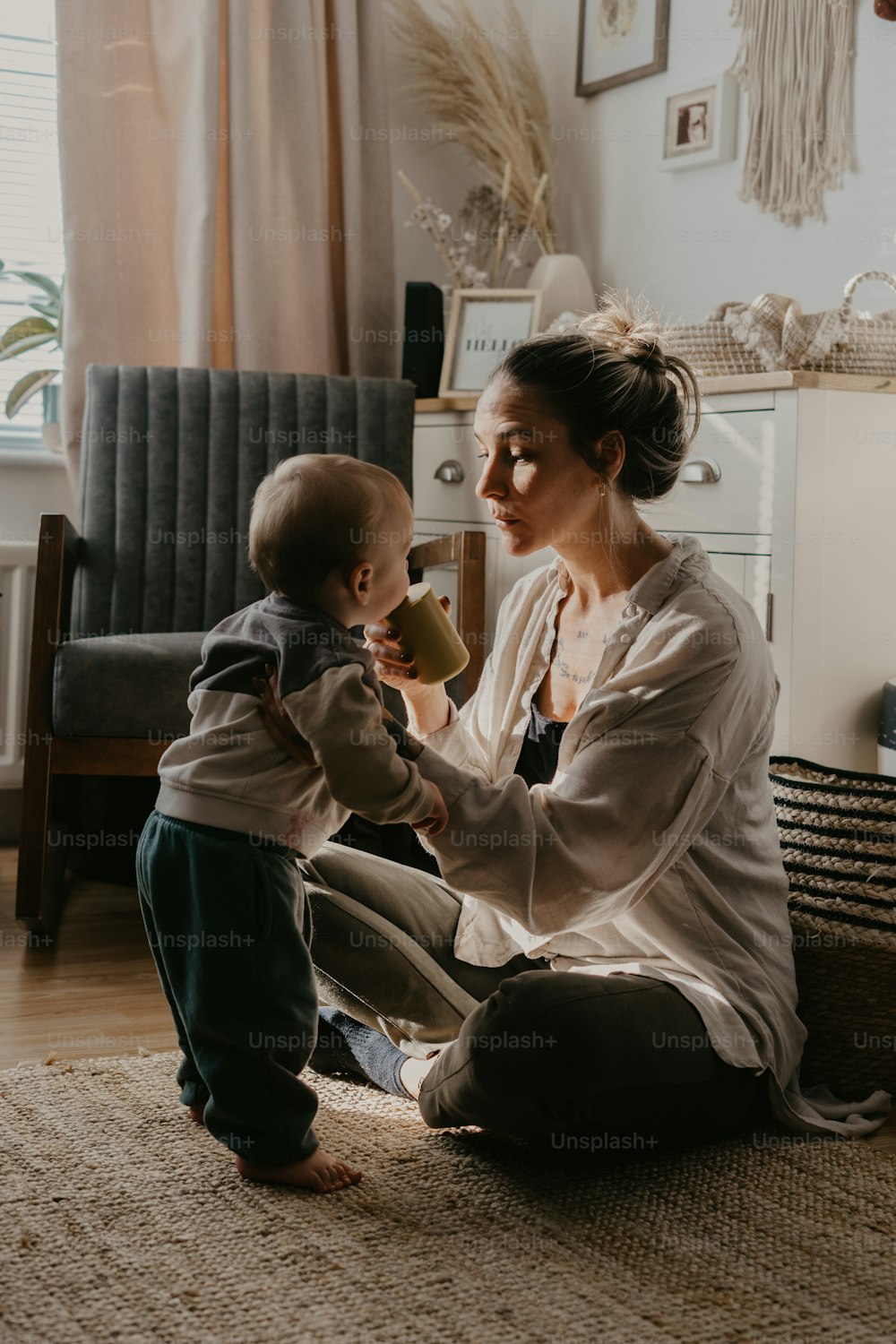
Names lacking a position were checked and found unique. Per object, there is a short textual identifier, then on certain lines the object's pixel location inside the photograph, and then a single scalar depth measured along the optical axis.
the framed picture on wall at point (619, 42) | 2.86
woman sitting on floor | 1.31
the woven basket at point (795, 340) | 2.02
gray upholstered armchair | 2.63
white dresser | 2.01
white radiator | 2.80
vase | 2.98
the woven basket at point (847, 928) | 1.59
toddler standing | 1.27
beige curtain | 2.84
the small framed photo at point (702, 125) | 2.68
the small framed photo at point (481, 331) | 2.92
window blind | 2.94
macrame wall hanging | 2.44
